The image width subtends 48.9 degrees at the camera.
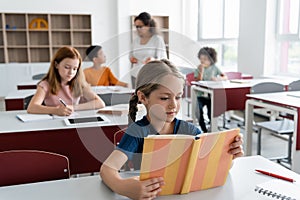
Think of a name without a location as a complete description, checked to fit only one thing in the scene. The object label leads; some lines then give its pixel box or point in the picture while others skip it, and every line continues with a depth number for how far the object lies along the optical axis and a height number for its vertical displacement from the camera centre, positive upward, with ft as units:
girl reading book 3.44 -0.72
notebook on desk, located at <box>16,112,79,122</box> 6.57 -1.23
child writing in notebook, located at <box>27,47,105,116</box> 7.52 -0.71
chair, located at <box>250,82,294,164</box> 9.07 -1.99
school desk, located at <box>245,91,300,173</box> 7.84 -1.31
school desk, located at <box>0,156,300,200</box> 3.23 -1.36
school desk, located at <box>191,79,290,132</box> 10.96 -1.35
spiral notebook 3.17 -1.34
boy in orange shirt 11.93 -0.61
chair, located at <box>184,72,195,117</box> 13.21 -1.77
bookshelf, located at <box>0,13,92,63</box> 19.72 +1.29
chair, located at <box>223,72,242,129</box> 14.68 -0.86
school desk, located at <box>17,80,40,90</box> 12.07 -1.07
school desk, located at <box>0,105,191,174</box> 5.87 -1.43
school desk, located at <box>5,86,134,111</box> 7.58 -1.09
